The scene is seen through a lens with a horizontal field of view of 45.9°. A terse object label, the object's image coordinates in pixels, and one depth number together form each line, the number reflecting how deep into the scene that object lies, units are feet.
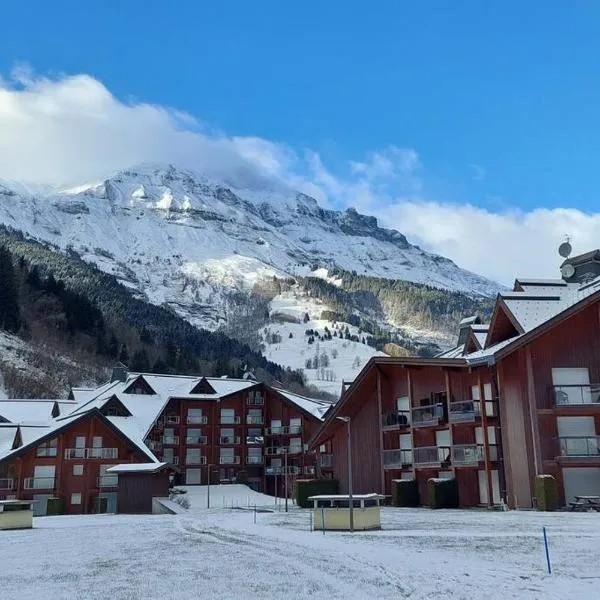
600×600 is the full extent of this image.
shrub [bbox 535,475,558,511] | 112.68
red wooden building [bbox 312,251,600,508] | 120.57
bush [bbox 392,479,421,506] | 143.13
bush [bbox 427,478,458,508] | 132.87
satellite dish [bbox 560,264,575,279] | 146.20
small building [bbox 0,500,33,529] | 116.83
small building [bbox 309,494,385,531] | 86.07
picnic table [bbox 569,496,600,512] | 108.78
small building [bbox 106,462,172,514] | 182.29
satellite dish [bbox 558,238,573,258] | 157.58
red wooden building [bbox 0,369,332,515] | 264.52
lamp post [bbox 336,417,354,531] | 84.04
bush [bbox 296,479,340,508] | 155.94
